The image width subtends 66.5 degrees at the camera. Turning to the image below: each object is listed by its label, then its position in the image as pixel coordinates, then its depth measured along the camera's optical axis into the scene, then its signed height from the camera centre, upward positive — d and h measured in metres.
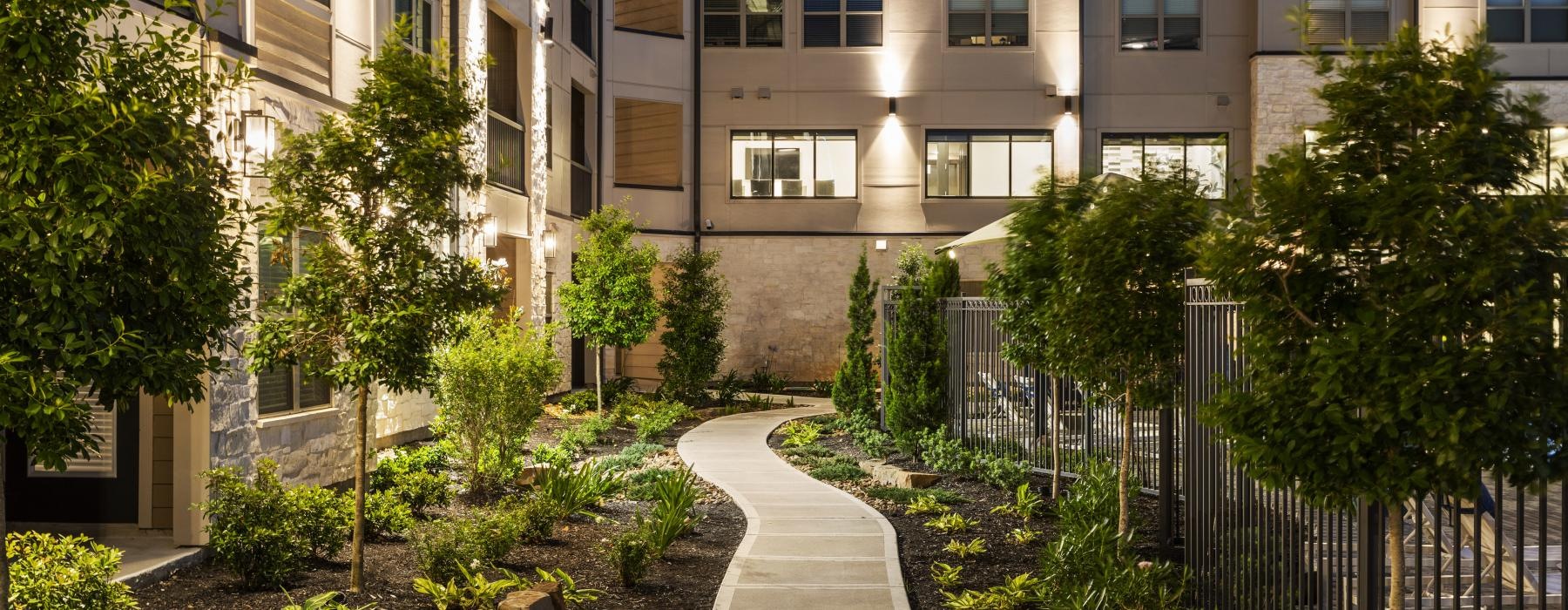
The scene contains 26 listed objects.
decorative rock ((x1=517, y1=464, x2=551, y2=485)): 12.24 -1.65
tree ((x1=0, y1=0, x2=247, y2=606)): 4.39 +0.32
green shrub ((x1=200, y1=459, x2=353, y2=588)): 7.78 -1.41
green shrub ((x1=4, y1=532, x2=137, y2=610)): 6.23 -1.38
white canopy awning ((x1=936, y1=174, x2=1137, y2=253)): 15.10 +1.04
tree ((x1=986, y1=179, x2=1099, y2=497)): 9.43 +0.46
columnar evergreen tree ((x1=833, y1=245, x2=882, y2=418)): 18.28 -0.74
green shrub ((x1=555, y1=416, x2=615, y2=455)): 15.84 -1.67
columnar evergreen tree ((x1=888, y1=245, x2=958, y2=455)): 14.99 -0.55
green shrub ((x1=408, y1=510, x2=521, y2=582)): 7.95 -1.58
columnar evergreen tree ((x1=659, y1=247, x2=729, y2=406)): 21.83 -0.28
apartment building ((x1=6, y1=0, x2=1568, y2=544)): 26.39 +4.62
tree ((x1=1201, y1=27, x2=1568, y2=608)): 4.00 +0.07
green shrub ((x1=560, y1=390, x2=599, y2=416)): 20.39 -1.53
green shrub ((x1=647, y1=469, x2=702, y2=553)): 9.40 -1.62
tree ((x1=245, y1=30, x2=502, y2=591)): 7.34 +0.52
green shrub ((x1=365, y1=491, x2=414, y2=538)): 9.30 -1.58
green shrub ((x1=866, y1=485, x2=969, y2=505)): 11.68 -1.81
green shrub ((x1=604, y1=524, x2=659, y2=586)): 8.45 -1.72
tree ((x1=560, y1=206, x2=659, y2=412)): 20.61 +0.41
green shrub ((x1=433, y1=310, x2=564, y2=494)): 11.84 -0.86
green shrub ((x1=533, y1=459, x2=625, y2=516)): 10.69 -1.62
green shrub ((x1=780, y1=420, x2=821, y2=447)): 16.70 -1.73
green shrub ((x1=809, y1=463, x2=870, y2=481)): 13.85 -1.86
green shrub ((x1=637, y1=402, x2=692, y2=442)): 17.56 -1.65
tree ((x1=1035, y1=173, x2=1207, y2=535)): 8.14 +0.22
